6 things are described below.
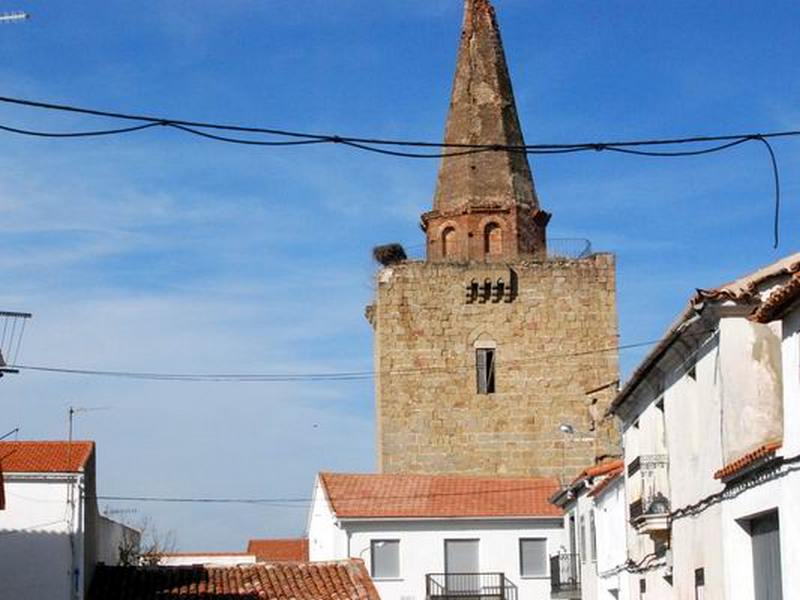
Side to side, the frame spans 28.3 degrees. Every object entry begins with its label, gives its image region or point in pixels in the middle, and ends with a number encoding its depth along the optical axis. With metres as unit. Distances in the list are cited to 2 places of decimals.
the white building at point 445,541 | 45.97
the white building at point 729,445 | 15.08
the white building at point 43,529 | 34.41
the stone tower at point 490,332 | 51.66
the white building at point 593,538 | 30.03
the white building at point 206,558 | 64.69
